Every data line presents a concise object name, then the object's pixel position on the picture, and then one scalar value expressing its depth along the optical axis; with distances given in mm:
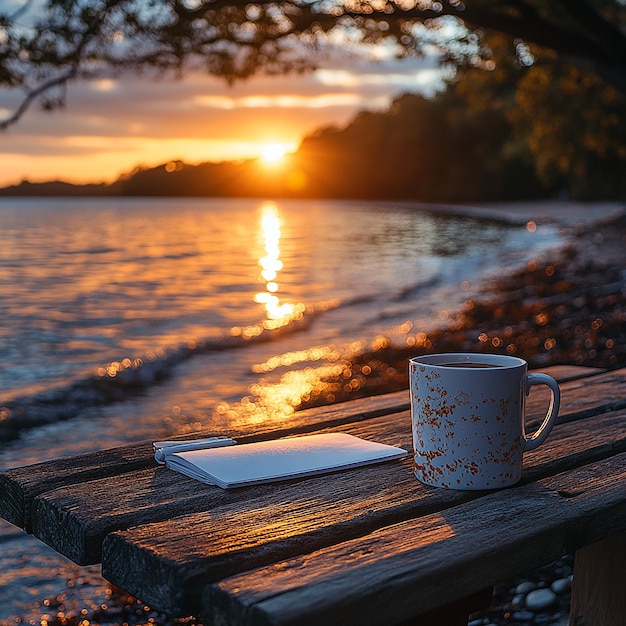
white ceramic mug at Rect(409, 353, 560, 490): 1312
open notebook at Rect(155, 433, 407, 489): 1352
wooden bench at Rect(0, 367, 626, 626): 960
